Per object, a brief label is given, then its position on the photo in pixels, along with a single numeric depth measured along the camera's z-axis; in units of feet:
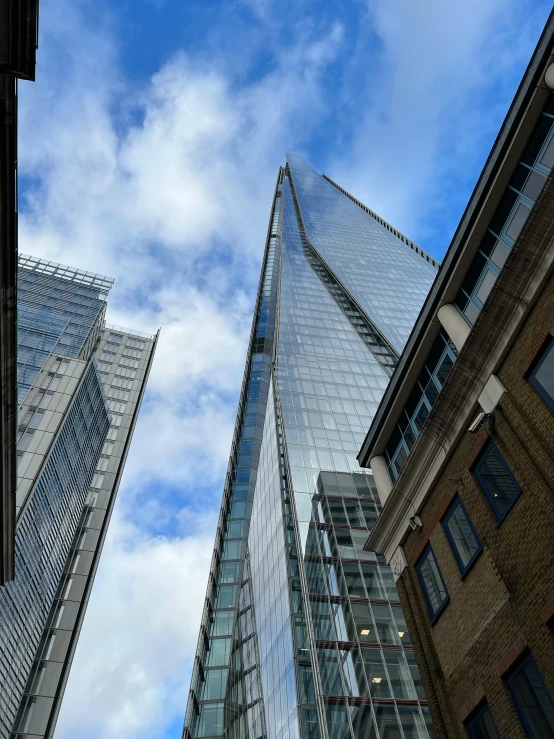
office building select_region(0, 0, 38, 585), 41.01
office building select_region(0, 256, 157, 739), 173.78
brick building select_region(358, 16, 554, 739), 35.12
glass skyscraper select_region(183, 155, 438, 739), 85.51
